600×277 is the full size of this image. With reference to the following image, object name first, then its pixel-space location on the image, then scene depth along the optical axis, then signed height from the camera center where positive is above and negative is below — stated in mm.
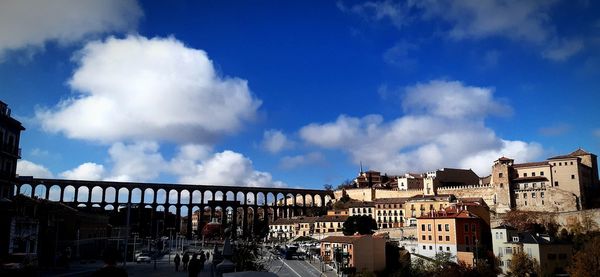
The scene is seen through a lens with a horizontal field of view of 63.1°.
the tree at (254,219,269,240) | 127638 -1881
